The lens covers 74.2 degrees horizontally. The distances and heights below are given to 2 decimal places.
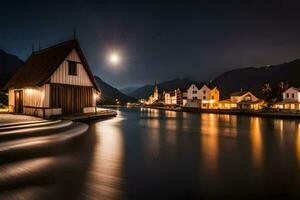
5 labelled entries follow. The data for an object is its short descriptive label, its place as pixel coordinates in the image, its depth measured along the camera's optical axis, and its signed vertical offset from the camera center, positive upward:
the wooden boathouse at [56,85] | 21.47 +1.96
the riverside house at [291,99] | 51.01 +0.68
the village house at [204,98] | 73.81 +1.39
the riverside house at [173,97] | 93.64 +2.24
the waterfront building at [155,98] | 131.43 +2.62
